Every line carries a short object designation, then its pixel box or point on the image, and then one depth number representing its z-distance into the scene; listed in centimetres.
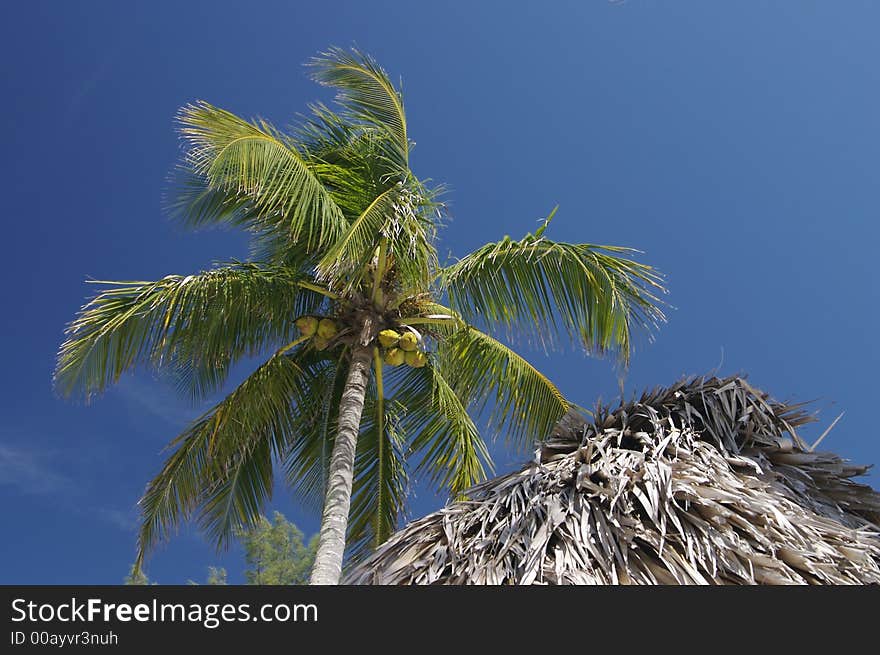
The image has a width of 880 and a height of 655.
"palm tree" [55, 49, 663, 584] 596
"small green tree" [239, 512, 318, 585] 1788
